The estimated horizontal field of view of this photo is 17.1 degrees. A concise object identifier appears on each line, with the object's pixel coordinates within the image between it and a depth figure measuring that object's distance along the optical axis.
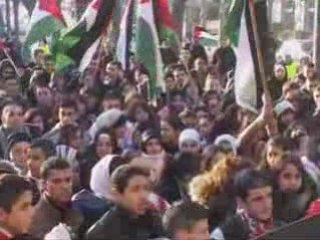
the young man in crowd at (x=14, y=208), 4.68
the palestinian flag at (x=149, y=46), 10.38
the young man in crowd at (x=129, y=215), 5.37
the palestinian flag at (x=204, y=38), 19.84
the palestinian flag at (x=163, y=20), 11.16
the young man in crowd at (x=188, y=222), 4.96
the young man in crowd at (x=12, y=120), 8.87
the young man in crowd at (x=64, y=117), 8.57
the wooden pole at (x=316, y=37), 17.75
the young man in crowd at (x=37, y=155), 7.16
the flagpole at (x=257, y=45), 8.47
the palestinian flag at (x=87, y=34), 10.90
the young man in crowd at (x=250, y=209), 5.54
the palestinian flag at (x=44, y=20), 12.40
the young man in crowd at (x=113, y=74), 12.92
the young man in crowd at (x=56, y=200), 5.87
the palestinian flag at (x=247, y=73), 8.70
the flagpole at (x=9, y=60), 14.51
